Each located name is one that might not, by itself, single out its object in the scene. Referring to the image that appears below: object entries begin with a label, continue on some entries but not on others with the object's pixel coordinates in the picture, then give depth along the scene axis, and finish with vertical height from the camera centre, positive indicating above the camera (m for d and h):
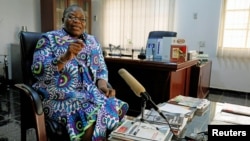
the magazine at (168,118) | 1.06 -0.43
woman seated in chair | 1.14 -0.30
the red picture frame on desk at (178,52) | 1.95 -0.13
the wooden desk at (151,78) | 1.91 -0.39
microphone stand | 0.84 -0.30
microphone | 0.81 -0.20
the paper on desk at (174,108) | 1.27 -0.44
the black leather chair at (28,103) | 1.11 -0.42
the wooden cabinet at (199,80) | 2.62 -0.54
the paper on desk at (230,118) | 1.14 -0.45
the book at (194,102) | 1.39 -0.44
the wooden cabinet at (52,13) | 3.69 +0.42
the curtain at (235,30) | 3.33 +0.15
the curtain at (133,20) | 3.93 +0.35
